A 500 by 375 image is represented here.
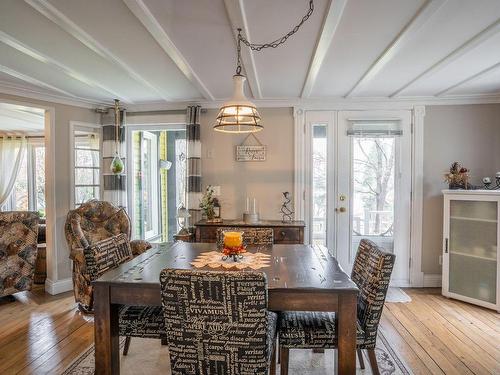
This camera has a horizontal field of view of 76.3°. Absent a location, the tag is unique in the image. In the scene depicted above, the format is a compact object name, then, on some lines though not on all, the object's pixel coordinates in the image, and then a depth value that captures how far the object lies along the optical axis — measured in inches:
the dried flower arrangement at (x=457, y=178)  145.4
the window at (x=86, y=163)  163.0
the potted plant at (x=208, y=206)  156.7
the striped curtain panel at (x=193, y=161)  163.3
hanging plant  156.8
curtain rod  170.2
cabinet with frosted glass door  135.5
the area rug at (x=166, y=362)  90.5
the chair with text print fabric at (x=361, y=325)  73.7
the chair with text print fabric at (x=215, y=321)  54.2
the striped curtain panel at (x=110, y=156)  168.6
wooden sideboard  146.9
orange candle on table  83.7
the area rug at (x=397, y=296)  144.8
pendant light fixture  80.8
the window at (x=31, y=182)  245.8
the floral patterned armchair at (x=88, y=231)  122.7
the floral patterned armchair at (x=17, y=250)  138.6
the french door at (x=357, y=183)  161.2
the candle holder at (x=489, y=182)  141.8
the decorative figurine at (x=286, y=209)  164.9
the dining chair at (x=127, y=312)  79.4
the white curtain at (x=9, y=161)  241.0
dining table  67.4
